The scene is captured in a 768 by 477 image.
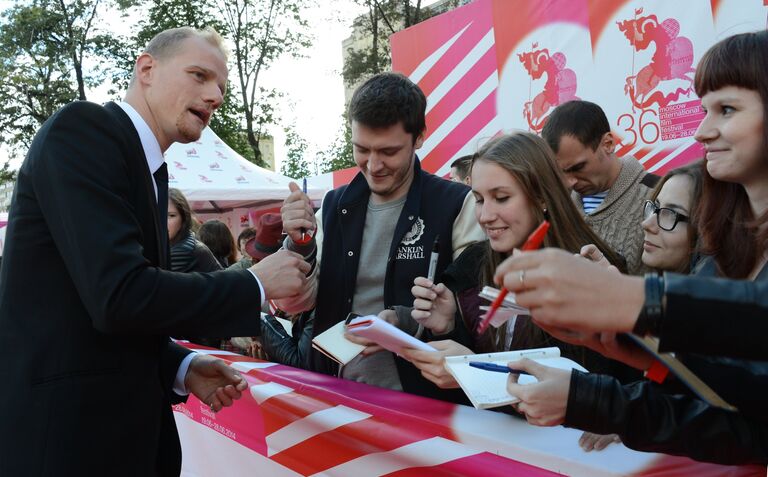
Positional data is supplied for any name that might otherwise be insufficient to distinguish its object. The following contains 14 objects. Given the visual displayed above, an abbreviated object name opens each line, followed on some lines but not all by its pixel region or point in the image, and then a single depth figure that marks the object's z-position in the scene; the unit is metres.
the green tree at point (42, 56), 19.62
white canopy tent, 11.32
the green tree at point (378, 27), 18.89
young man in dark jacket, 2.32
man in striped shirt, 3.38
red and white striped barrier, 1.48
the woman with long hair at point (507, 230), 2.03
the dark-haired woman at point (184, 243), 4.24
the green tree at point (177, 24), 20.81
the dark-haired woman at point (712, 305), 0.89
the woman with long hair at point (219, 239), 5.76
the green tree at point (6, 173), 20.72
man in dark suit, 1.53
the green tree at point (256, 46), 21.80
